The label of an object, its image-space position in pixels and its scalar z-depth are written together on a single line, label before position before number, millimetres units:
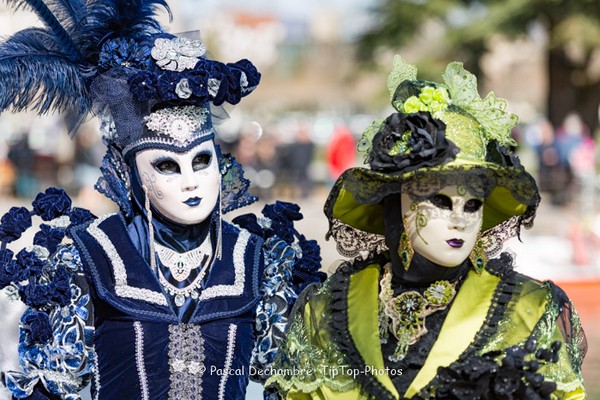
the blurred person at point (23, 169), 18891
